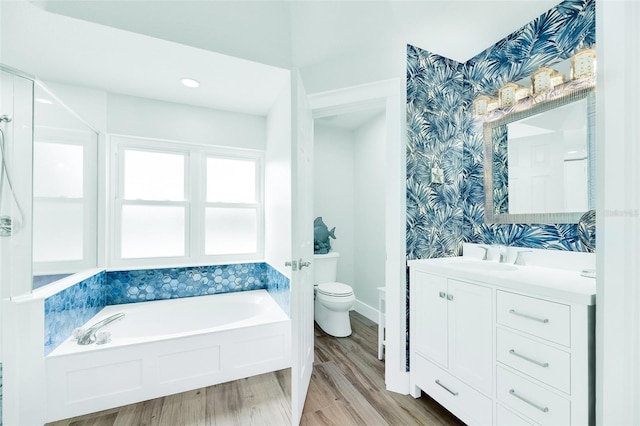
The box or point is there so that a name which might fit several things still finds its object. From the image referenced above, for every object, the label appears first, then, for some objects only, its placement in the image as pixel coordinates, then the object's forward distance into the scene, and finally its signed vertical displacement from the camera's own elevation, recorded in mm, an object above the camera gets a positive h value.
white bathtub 1608 -1010
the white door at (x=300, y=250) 1498 -235
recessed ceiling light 2166 +1093
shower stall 1421 -16
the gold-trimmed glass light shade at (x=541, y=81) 1576 +823
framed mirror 1436 +338
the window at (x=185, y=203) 2520 +93
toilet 2574 -846
